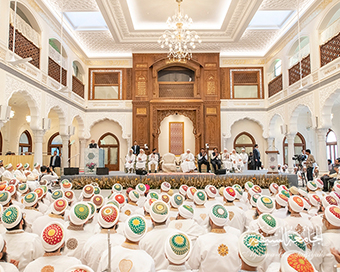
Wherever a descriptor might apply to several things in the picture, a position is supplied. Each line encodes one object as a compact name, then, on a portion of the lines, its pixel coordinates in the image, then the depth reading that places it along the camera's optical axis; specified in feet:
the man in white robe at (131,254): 5.08
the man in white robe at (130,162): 31.37
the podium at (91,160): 27.96
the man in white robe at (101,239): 6.62
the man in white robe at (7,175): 19.47
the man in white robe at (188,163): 29.94
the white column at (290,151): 33.91
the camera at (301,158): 29.81
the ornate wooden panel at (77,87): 37.60
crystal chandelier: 24.76
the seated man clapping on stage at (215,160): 30.50
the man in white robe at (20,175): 20.06
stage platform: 25.12
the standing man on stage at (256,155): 33.86
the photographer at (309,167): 26.71
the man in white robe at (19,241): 6.55
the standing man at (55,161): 30.99
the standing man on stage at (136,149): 34.39
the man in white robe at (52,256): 5.05
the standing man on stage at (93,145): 30.56
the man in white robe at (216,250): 6.17
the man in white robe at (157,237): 6.84
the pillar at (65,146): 35.32
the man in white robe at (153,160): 31.30
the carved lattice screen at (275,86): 37.23
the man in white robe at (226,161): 32.35
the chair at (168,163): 30.76
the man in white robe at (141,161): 30.09
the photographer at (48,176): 25.09
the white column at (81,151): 42.14
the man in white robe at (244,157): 34.86
